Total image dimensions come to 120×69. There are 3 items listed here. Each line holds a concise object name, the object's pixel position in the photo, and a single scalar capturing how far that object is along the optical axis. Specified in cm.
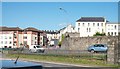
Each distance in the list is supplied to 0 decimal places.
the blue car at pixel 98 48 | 2999
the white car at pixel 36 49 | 3505
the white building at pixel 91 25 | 8885
